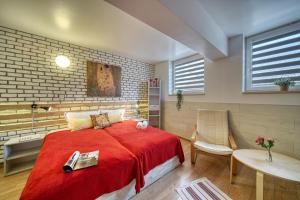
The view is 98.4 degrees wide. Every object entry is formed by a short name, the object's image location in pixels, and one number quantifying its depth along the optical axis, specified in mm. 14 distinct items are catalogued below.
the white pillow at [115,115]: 3199
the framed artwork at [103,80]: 3234
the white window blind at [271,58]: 2082
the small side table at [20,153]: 2061
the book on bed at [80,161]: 1251
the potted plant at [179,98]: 3809
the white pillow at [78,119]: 2633
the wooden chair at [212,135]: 2238
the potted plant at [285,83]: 1975
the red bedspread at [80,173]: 1071
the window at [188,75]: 3490
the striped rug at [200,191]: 1619
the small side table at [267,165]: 1389
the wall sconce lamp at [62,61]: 2779
